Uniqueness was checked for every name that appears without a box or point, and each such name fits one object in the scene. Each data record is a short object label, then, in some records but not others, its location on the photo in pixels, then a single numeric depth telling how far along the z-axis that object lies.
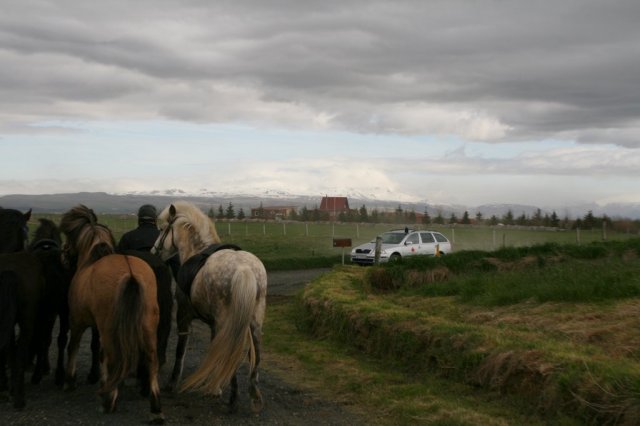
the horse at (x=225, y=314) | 7.17
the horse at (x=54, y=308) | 8.29
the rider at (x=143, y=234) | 9.20
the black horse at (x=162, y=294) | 7.88
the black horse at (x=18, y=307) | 7.20
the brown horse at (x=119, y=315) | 6.84
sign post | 21.27
